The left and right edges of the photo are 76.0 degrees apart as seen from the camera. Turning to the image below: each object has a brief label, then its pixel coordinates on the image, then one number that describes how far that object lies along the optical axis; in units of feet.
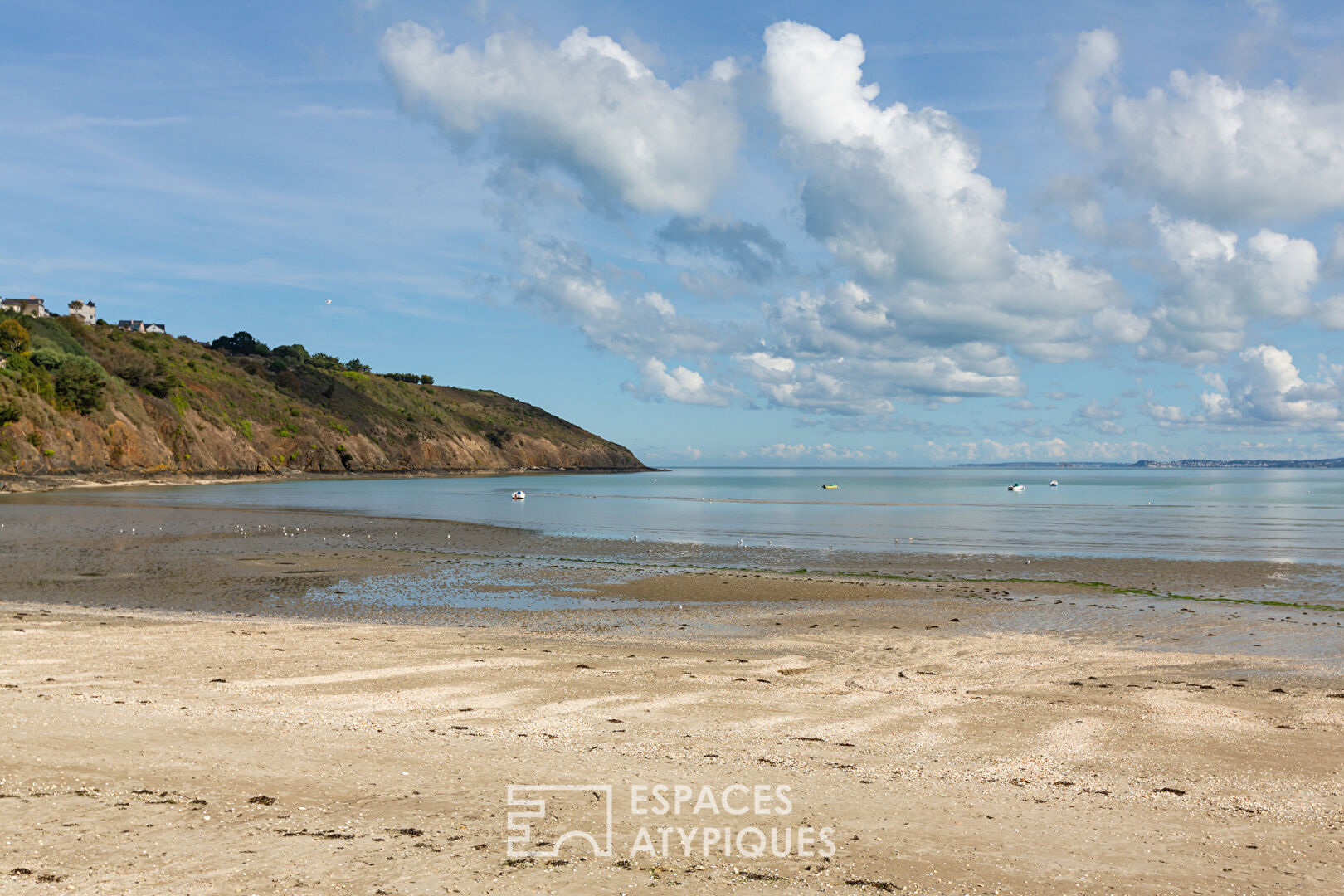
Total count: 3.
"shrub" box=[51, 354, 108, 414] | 336.90
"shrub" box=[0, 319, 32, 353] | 357.20
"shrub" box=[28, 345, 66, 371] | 343.87
